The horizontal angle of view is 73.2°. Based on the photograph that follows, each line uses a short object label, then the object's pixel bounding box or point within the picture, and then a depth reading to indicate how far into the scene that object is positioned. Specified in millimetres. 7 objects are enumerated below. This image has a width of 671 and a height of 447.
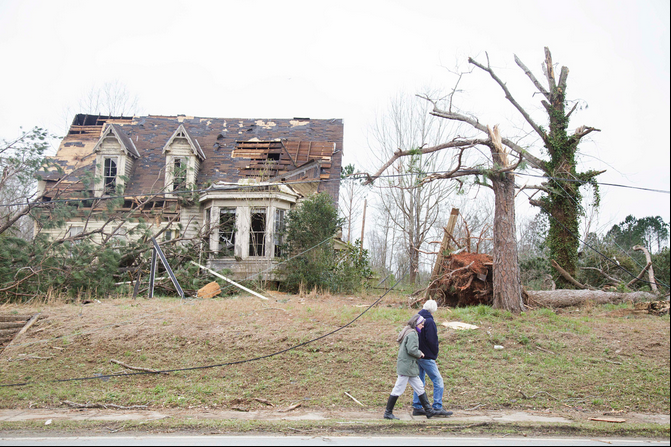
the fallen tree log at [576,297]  12056
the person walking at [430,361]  6617
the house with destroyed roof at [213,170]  16734
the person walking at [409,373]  6387
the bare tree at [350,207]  31856
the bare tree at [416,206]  25547
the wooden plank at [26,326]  9711
